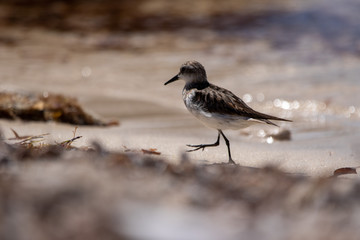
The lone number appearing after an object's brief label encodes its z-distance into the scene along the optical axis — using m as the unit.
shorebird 8.66
